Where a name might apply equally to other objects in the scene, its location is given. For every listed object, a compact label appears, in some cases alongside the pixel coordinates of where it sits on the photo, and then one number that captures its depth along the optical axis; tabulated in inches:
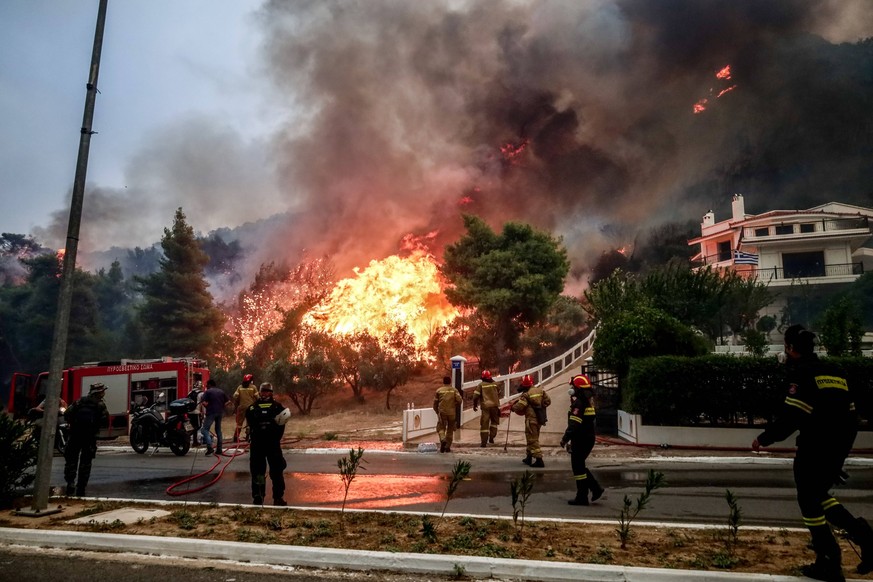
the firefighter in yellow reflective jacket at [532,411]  414.6
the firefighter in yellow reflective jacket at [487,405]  535.5
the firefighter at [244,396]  532.1
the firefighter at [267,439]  297.8
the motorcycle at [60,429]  534.0
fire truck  682.2
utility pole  268.2
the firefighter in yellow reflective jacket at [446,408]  506.9
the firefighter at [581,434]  291.6
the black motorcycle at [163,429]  539.8
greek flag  1669.5
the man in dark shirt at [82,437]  328.5
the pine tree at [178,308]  1569.9
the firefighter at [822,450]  166.4
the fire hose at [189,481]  342.3
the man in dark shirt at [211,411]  525.0
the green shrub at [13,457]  283.9
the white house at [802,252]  1640.0
